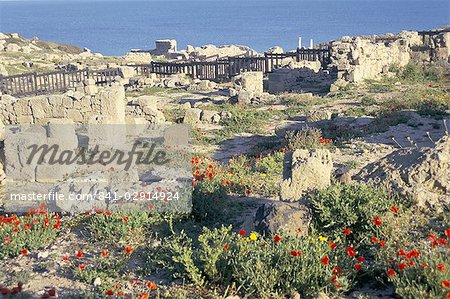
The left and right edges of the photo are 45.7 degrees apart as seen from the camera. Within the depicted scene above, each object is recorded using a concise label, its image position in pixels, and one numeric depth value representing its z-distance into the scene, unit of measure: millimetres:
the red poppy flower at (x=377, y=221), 6187
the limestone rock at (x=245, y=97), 23016
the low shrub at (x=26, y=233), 7082
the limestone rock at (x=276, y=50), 38262
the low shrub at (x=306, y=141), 12891
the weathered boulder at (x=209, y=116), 19484
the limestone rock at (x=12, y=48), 42503
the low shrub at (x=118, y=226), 7402
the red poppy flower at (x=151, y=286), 5529
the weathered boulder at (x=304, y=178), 8414
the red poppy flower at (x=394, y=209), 6459
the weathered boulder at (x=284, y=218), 6723
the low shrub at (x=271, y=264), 5695
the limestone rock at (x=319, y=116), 18000
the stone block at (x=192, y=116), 19547
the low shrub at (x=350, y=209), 6723
